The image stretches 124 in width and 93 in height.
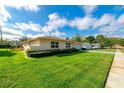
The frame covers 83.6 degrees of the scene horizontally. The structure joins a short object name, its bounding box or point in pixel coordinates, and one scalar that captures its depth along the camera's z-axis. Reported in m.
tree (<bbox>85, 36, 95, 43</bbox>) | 35.06
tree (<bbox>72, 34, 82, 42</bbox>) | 33.81
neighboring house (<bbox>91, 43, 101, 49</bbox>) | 30.82
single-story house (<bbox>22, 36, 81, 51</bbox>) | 9.79
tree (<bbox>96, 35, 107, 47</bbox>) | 35.51
